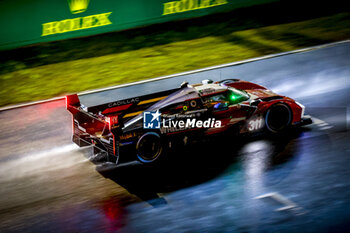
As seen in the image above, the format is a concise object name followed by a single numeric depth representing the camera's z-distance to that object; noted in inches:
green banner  1259.8
